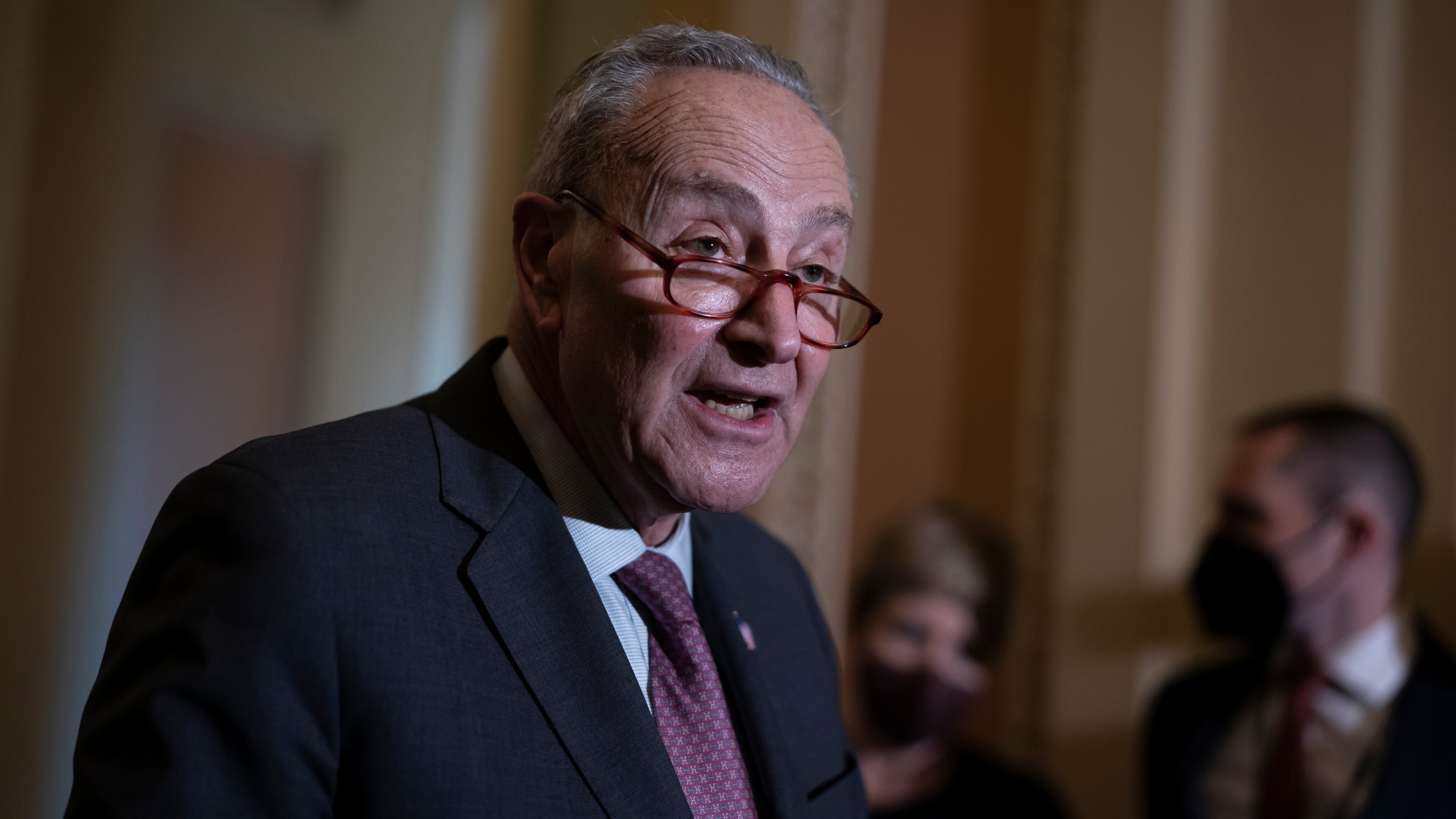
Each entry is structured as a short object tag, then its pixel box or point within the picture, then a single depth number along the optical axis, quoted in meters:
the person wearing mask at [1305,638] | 2.63
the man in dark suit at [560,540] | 0.87
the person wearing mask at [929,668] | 2.65
